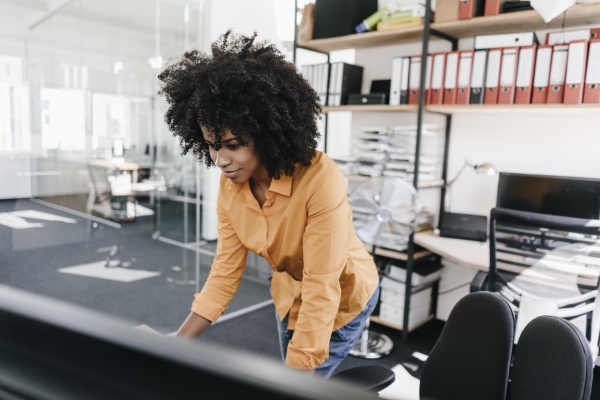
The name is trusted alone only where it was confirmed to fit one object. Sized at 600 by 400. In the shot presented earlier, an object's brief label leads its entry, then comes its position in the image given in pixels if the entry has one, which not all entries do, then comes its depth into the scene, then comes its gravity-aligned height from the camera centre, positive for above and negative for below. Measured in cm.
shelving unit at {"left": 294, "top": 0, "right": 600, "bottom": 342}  226 +65
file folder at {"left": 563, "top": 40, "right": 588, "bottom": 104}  213 +37
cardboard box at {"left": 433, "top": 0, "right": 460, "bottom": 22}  245 +73
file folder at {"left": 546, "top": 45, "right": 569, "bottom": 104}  219 +37
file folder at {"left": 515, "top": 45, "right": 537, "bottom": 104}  228 +38
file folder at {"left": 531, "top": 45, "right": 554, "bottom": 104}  224 +37
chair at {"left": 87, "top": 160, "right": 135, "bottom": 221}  247 -37
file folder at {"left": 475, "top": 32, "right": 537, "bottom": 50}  233 +56
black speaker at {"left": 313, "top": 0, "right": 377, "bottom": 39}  289 +81
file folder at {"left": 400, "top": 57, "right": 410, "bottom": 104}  270 +37
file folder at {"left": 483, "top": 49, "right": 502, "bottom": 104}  238 +37
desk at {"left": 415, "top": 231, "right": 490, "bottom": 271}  217 -55
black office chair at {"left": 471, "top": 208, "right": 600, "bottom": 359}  172 -48
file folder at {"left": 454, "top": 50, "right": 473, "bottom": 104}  248 +37
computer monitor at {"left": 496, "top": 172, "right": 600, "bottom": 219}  227 -24
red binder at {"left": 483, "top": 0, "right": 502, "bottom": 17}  233 +72
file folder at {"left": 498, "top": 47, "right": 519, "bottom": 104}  232 +38
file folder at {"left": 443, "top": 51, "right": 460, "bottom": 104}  252 +38
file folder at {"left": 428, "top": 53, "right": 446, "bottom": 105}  257 +38
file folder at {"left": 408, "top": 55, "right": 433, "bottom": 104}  262 +37
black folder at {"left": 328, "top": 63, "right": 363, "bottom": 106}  298 +39
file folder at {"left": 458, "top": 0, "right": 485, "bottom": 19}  238 +72
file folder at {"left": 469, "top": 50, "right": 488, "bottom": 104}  242 +38
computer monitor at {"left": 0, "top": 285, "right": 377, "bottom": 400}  23 -13
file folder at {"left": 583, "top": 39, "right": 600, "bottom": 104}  210 +35
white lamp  257 -14
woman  112 -15
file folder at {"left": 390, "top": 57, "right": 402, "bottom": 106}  273 +37
